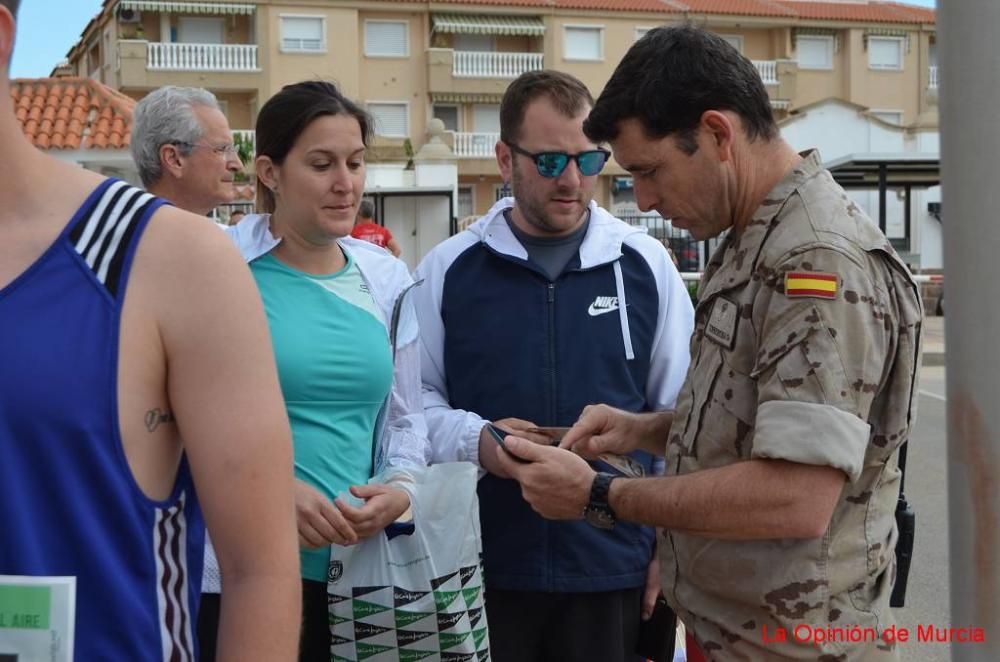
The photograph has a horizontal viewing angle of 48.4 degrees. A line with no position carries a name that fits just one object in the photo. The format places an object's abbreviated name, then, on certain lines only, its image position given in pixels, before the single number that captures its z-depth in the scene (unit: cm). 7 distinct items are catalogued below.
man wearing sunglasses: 322
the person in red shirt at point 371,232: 1166
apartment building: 4319
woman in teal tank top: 290
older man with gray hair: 398
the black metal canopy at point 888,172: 1684
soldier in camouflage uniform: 204
